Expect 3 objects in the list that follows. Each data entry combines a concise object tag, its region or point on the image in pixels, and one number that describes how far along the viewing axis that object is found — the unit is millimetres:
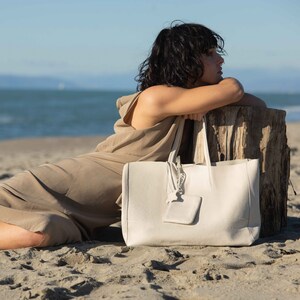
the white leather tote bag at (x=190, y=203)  4117
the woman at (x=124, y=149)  4258
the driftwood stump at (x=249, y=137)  4375
